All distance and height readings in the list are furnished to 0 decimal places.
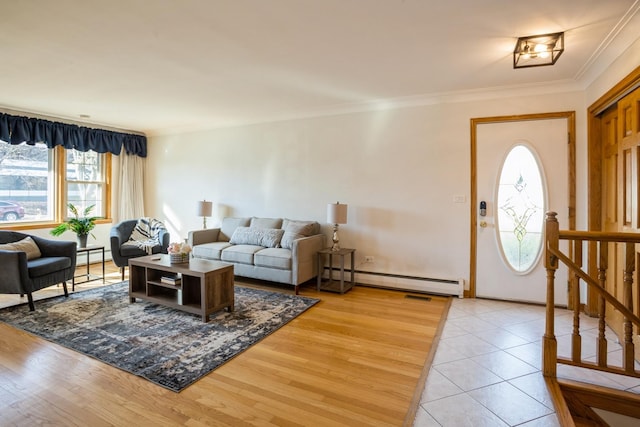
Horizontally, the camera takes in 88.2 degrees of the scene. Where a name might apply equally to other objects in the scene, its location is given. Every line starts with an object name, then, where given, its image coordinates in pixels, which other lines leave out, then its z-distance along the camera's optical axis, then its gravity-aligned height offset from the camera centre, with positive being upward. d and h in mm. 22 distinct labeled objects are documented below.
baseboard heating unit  4121 -934
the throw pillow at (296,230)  4480 -266
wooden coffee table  3213 -774
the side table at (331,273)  4266 -828
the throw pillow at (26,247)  3592 -401
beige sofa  4156 -495
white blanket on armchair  4863 -353
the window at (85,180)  5566 +552
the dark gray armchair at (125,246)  4586 -492
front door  3666 +163
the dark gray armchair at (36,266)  3359 -596
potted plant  4531 -229
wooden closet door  2477 +275
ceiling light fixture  2631 +1363
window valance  4719 +1225
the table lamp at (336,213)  4363 -19
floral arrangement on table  3479 -425
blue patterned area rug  2438 -1078
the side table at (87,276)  4288 -936
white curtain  6168 +454
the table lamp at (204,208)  5469 +49
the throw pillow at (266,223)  4980 -173
